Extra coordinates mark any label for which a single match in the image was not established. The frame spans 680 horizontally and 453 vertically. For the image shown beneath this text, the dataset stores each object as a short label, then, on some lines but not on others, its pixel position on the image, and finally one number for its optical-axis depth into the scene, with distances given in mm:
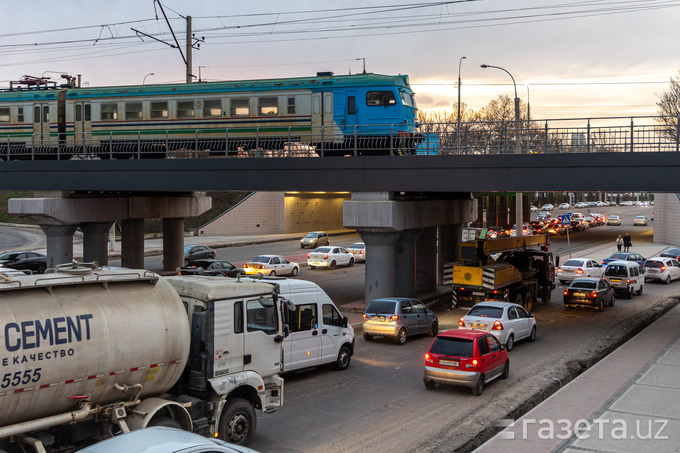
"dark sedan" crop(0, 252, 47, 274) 34125
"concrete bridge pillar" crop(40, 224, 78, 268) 31875
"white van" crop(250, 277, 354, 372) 16188
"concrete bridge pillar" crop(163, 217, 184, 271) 39500
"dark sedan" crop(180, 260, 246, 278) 33219
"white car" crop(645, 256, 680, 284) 37906
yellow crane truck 24516
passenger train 28125
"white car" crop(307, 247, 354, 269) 42562
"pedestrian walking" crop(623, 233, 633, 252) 51094
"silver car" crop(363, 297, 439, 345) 20922
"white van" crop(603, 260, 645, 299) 32062
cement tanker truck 8883
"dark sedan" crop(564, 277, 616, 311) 28016
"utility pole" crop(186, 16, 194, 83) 40281
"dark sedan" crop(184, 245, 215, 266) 41906
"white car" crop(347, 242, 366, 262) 46438
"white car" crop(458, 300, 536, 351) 19906
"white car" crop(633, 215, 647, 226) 87562
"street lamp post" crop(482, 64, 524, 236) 45531
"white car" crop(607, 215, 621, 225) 87562
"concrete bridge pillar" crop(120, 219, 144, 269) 37250
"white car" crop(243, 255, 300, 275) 36312
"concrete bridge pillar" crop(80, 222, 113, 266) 33438
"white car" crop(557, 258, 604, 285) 35062
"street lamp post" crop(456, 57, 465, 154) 24719
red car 15109
